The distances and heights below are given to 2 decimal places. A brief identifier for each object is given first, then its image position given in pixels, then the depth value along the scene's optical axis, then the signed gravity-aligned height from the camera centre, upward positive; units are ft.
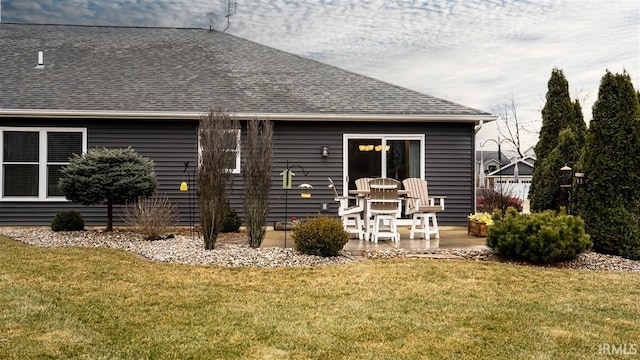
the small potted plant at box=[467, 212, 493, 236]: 32.81 -2.31
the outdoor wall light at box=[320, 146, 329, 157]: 38.68 +2.32
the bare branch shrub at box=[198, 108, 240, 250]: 25.29 +0.80
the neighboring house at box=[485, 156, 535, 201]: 129.94 +3.73
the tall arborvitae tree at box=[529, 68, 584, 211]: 41.34 +5.38
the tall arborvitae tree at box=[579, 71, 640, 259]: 27.35 +0.69
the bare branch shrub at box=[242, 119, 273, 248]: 25.79 +0.20
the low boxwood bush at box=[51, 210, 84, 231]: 33.63 -2.50
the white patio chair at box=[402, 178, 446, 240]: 30.71 -1.25
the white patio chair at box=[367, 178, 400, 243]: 29.40 -0.89
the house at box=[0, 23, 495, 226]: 37.76 +3.63
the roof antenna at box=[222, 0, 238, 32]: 56.03 +17.97
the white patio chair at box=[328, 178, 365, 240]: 30.81 -1.91
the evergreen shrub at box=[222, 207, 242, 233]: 34.45 -2.53
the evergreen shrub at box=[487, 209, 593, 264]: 23.94 -2.30
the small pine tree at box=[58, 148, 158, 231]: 31.58 +0.18
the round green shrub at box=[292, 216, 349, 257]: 24.56 -2.38
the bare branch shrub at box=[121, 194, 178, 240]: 31.09 -2.09
